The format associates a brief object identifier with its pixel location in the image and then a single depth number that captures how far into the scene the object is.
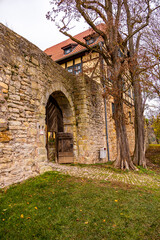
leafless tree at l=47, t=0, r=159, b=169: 6.43
